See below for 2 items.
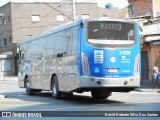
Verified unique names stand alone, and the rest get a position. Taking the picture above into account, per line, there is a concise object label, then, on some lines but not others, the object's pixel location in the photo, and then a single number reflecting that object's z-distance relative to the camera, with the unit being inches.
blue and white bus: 687.1
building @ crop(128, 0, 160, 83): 1268.5
